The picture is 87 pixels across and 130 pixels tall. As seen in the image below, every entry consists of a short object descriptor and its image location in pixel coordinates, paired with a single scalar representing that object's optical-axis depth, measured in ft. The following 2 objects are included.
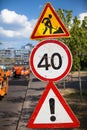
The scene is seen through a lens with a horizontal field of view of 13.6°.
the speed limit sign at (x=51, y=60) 16.89
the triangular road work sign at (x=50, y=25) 17.26
